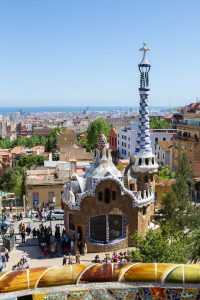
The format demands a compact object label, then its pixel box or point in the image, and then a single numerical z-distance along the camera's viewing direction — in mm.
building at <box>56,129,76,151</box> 87750
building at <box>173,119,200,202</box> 55781
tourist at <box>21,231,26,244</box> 29375
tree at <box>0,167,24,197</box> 57281
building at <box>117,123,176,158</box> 78062
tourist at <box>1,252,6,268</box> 24791
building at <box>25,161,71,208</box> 43125
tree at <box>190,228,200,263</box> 22795
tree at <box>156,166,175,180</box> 52700
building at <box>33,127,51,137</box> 154375
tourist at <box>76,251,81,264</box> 24984
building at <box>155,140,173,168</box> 67938
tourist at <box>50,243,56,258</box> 26875
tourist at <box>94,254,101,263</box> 25500
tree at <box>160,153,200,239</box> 28611
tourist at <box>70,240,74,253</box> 28156
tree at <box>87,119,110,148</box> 93062
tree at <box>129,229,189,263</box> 20641
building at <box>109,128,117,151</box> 88188
